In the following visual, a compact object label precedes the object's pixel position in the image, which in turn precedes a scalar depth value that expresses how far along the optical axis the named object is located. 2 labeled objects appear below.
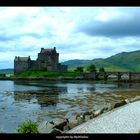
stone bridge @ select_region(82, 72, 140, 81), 70.34
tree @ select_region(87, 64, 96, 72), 75.90
